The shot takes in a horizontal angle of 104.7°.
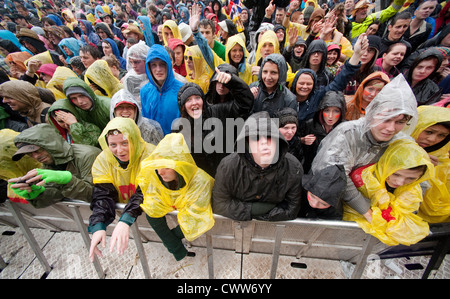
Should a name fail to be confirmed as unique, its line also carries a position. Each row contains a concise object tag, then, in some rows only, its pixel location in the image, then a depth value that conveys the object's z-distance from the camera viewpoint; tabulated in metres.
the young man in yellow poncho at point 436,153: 1.77
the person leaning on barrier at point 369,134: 1.58
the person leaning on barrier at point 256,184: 1.62
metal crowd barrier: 1.88
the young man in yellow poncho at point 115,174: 1.82
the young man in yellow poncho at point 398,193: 1.52
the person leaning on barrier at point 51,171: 1.74
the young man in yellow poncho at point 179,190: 1.67
